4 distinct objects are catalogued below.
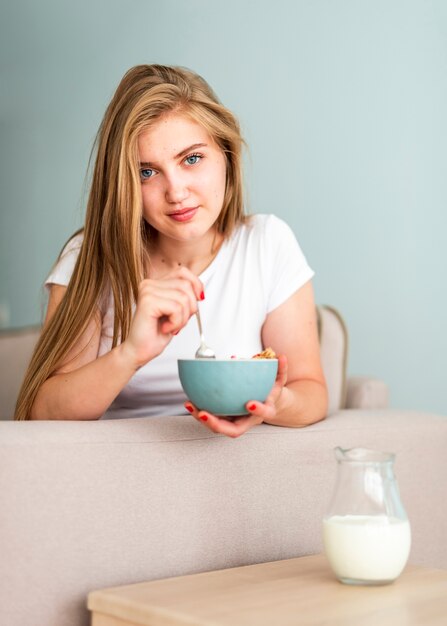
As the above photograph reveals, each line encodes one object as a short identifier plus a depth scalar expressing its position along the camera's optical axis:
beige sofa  1.67
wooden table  1.55
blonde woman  1.94
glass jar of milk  1.65
